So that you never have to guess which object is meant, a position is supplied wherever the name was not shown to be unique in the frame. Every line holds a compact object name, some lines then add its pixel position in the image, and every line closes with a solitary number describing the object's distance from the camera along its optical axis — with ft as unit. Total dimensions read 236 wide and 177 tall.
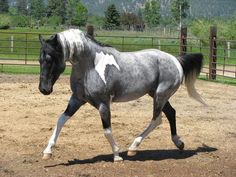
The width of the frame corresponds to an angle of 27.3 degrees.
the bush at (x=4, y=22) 184.65
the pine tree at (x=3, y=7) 396.16
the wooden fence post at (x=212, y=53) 55.06
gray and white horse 17.94
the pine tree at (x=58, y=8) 313.48
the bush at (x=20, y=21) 233.92
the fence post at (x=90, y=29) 60.24
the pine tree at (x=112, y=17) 260.42
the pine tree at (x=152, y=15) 276.31
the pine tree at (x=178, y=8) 253.44
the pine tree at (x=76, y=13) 269.44
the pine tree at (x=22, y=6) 416.26
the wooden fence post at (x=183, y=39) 60.08
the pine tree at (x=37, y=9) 333.42
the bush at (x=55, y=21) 271.61
